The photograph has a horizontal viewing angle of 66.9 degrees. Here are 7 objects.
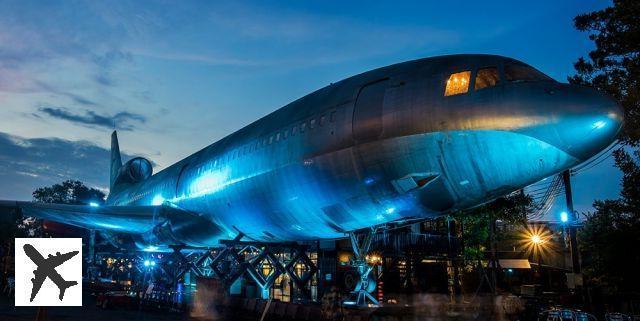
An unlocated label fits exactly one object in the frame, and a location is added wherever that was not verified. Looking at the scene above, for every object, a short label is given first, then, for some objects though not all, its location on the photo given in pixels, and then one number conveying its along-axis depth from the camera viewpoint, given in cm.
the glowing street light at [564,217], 2784
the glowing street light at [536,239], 3947
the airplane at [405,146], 898
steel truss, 1772
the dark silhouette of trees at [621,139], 2280
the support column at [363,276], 1205
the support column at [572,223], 2678
